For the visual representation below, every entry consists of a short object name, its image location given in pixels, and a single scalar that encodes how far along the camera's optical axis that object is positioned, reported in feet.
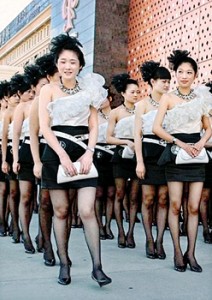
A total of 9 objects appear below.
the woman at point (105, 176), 17.94
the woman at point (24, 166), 14.83
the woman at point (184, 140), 12.51
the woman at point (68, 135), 10.81
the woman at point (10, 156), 16.81
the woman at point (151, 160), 14.17
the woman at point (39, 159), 12.69
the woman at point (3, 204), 18.10
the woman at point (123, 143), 16.12
